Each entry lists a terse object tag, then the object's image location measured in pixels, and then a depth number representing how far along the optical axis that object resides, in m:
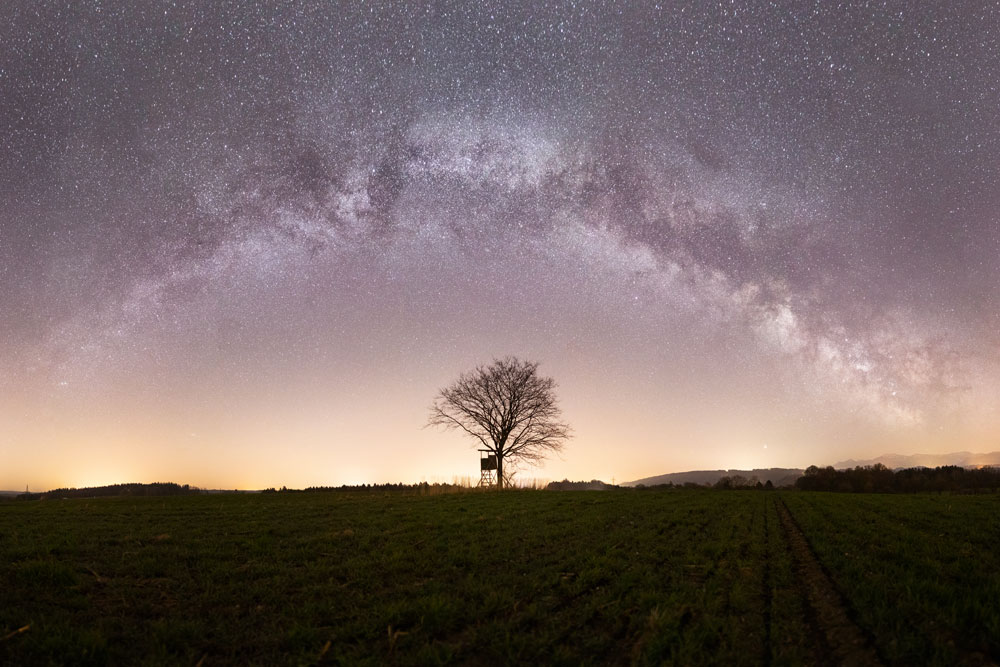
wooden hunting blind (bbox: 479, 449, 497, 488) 48.59
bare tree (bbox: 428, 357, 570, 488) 50.91
